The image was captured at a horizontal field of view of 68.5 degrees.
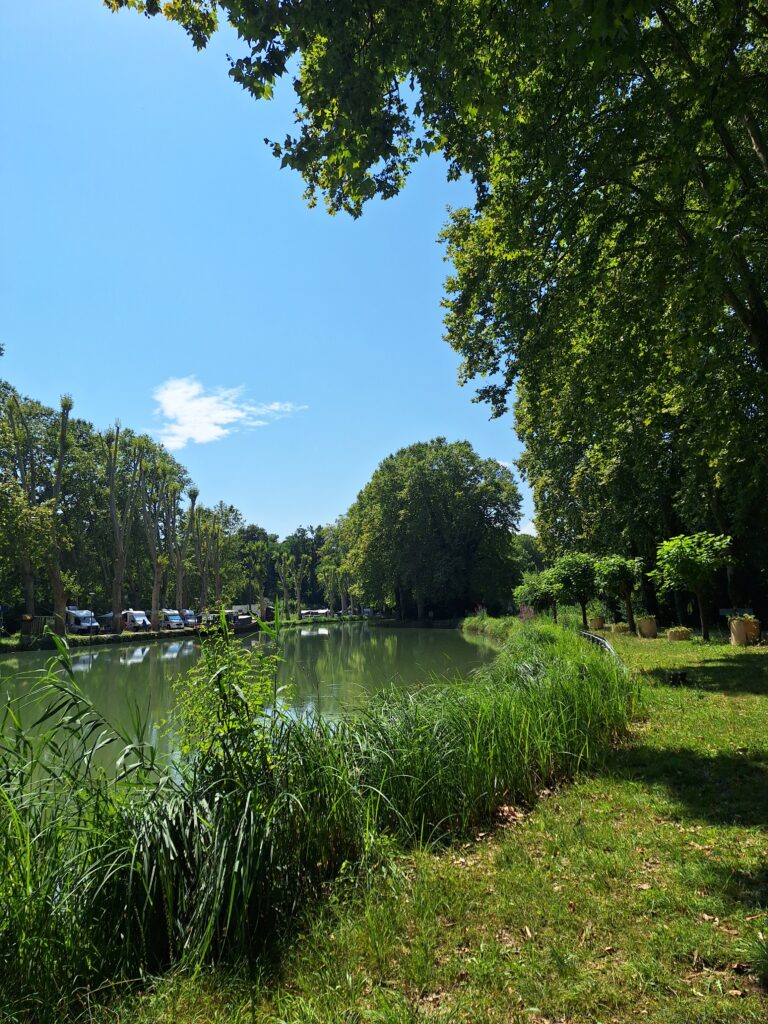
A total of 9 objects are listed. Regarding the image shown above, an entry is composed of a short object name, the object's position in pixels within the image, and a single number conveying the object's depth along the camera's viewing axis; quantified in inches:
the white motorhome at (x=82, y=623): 1498.5
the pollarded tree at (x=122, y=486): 1485.0
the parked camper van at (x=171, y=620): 1814.7
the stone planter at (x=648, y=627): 694.5
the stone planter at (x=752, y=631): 506.3
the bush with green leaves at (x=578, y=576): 748.6
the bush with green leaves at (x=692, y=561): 495.5
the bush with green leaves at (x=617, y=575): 678.5
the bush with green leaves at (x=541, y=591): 797.1
